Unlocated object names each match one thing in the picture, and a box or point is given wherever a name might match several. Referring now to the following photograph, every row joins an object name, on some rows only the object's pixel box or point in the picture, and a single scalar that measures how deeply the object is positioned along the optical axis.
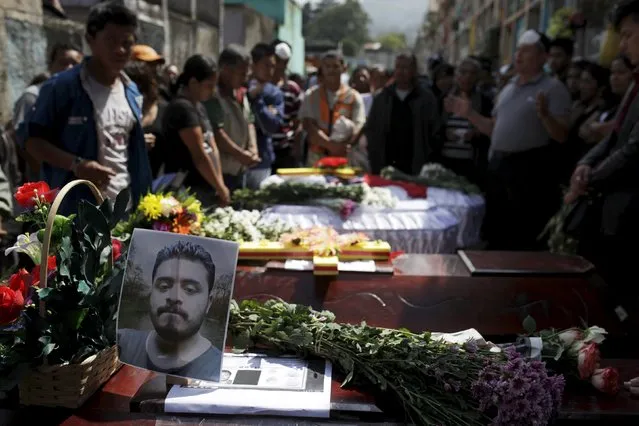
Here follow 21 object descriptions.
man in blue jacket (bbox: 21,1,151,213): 2.75
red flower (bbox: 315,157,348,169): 4.84
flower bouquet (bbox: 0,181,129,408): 1.45
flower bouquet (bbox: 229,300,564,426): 1.40
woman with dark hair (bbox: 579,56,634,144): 4.25
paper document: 1.47
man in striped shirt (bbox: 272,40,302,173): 6.05
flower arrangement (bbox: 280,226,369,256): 2.74
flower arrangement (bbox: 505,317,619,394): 1.57
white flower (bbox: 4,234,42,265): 1.58
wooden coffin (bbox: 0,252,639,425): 2.25
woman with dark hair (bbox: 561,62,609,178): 4.85
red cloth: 4.21
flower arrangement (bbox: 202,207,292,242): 2.95
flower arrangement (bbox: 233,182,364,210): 3.96
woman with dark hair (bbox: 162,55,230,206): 3.58
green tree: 64.00
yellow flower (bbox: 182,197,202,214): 2.75
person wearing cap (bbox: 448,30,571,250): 4.43
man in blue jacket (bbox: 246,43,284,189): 5.24
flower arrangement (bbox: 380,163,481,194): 4.45
